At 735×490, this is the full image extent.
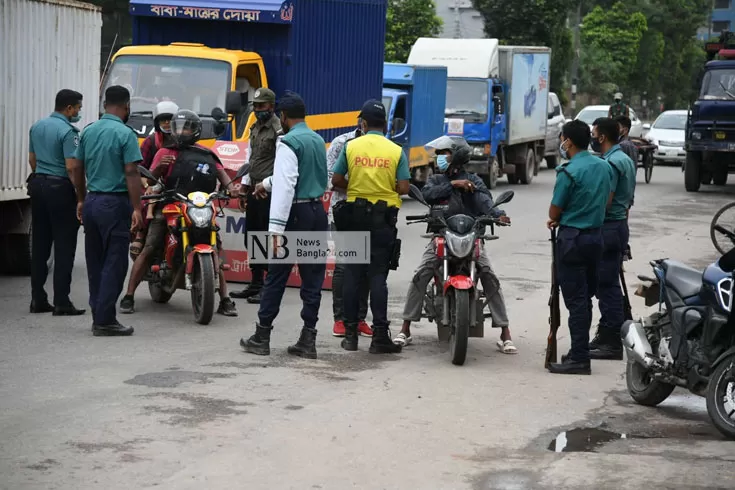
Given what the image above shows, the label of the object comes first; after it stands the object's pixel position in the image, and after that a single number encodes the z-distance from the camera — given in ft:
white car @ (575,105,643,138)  111.14
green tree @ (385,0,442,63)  134.17
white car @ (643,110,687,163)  115.96
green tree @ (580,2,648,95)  201.46
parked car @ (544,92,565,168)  103.96
